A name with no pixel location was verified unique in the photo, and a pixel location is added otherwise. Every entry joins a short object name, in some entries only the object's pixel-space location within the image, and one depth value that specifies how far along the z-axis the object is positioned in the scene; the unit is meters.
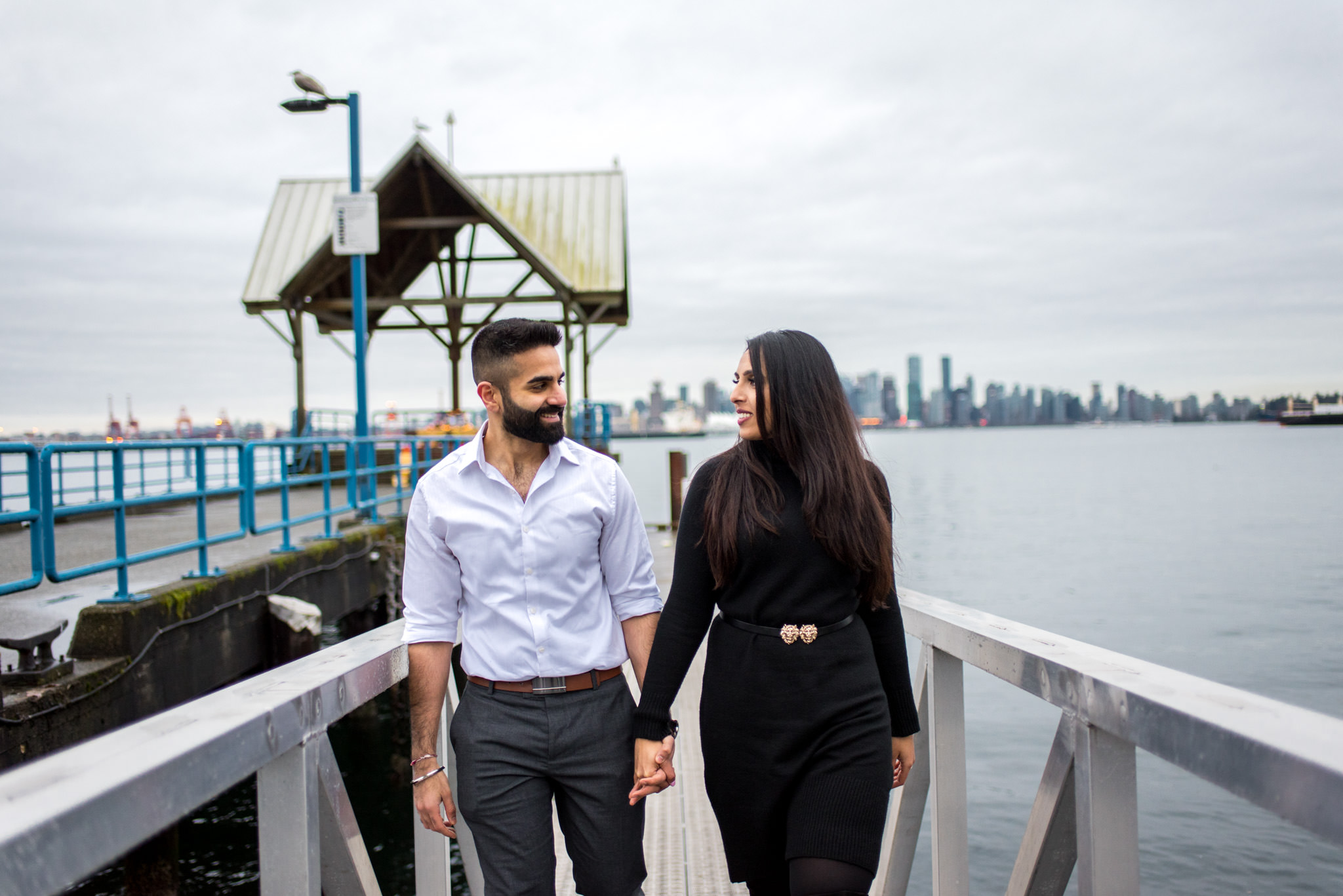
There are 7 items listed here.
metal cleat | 4.96
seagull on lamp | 11.53
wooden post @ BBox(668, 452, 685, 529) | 15.95
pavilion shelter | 17.12
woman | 2.20
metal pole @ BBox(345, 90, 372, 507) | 13.20
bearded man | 2.25
